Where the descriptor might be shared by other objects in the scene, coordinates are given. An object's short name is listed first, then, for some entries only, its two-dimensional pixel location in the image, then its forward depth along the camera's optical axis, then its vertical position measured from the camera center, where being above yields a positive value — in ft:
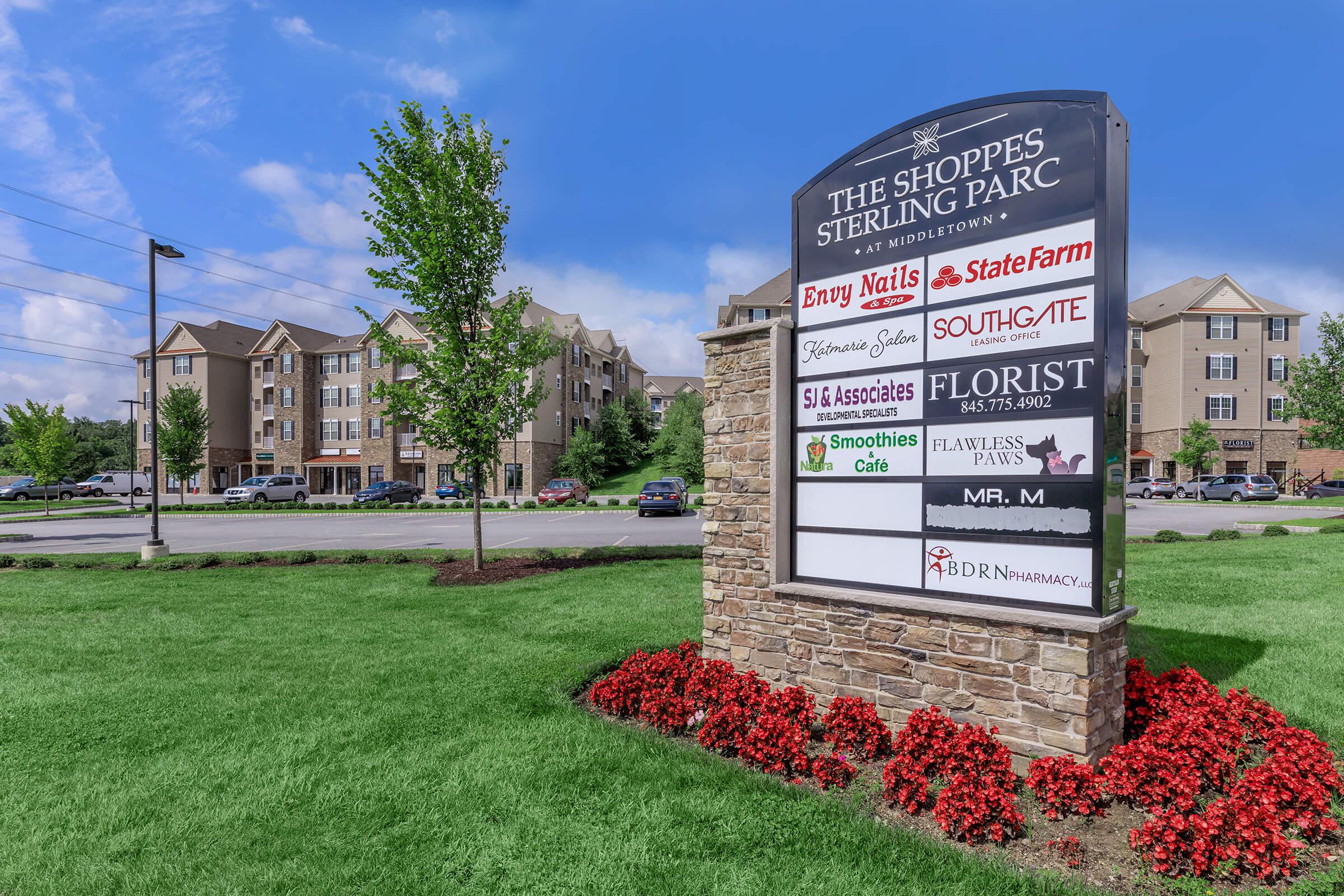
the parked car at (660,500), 98.63 -8.80
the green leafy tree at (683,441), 158.51 +0.15
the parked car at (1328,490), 132.46 -9.73
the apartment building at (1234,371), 162.81 +17.94
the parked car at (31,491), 167.63 -13.25
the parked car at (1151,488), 143.95 -10.14
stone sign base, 14.16 -4.73
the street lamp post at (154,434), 52.19 +0.53
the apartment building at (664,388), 349.00 +29.28
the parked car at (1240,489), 126.00 -9.03
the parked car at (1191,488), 141.08 -9.95
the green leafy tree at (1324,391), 82.99 +6.71
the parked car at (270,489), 141.80 -10.90
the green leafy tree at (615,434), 186.91 +2.22
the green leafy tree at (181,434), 120.06 +1.27
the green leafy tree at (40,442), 114.52 -0.33
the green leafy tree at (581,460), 171.12 -4.75
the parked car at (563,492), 134.92 -10.48
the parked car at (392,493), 139.44 -11.21
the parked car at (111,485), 177.58 -12.32
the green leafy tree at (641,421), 202.18 +6.66
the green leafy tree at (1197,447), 154.92 -0.94
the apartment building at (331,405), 173.78 +10.65
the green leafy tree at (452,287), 39.93 +9.78
